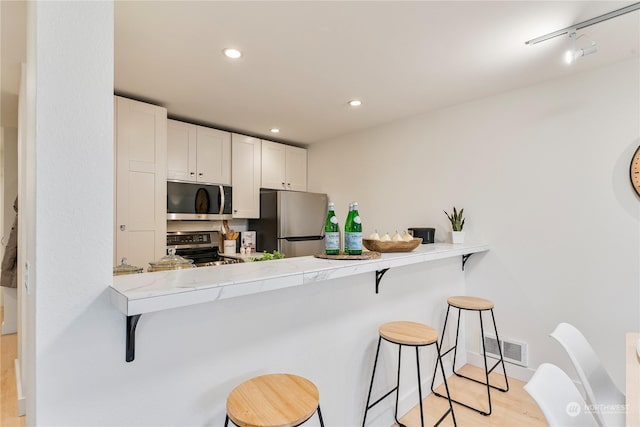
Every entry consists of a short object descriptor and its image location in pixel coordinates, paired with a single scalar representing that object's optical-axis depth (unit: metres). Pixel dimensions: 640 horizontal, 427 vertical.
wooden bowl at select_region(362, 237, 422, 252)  2.02
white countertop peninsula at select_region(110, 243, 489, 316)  0.94
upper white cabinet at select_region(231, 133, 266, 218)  3.80
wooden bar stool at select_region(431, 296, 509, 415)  2.31
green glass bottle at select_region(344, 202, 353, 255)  1.75
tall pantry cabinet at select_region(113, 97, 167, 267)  2.71
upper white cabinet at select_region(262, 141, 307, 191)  4.11
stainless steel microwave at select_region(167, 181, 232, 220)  3.28
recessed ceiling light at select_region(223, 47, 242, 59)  2.06
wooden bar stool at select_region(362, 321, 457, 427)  1.68
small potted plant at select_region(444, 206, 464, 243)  2.91
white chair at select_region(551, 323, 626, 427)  1.31
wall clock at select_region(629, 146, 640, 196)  2.13
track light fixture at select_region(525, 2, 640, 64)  1.73
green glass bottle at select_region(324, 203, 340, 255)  1.76
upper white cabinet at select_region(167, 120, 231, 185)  3.29
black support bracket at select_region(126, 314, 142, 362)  1.02
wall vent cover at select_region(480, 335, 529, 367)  2.64
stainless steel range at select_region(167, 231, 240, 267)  3.50
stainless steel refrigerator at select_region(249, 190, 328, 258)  3.87
